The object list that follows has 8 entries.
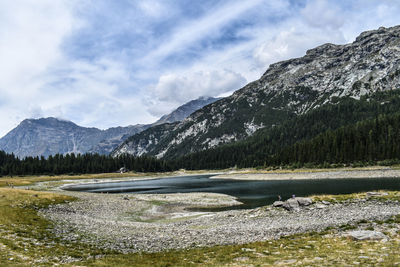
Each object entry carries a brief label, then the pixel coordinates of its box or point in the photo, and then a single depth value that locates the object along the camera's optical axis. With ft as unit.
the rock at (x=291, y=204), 110.63
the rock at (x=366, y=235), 56.95
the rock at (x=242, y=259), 51.83
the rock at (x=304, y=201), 112.16
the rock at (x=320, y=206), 108.37
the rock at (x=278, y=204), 116.62
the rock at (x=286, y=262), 45.28
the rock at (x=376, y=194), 117.16
